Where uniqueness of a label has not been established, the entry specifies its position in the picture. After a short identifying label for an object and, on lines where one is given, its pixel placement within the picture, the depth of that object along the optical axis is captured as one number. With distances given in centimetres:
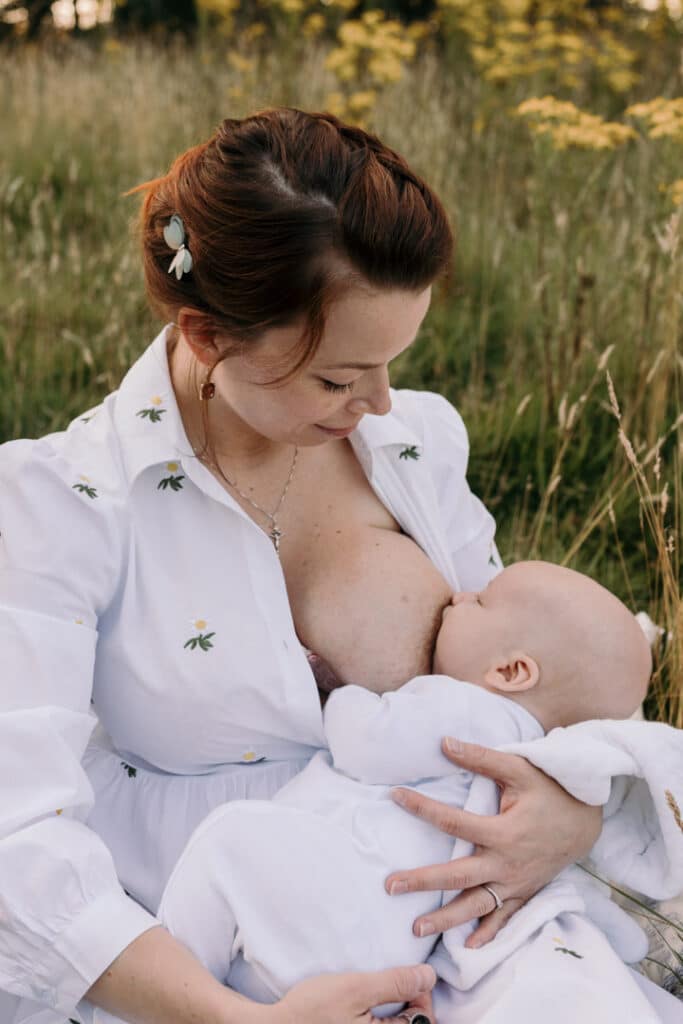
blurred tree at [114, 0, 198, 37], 980
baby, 161
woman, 158
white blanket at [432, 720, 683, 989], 174
